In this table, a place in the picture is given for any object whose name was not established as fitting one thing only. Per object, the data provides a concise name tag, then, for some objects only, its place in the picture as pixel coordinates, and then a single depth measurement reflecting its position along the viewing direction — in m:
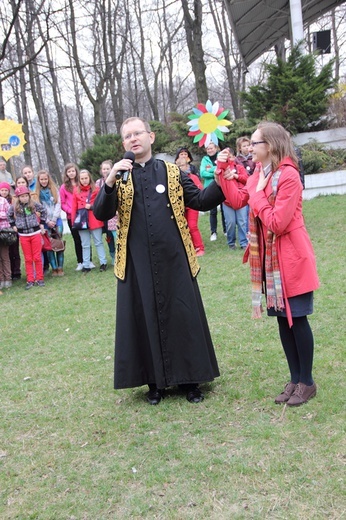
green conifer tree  16.12
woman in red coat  3.68
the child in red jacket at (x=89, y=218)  10.11
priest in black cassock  4.19
